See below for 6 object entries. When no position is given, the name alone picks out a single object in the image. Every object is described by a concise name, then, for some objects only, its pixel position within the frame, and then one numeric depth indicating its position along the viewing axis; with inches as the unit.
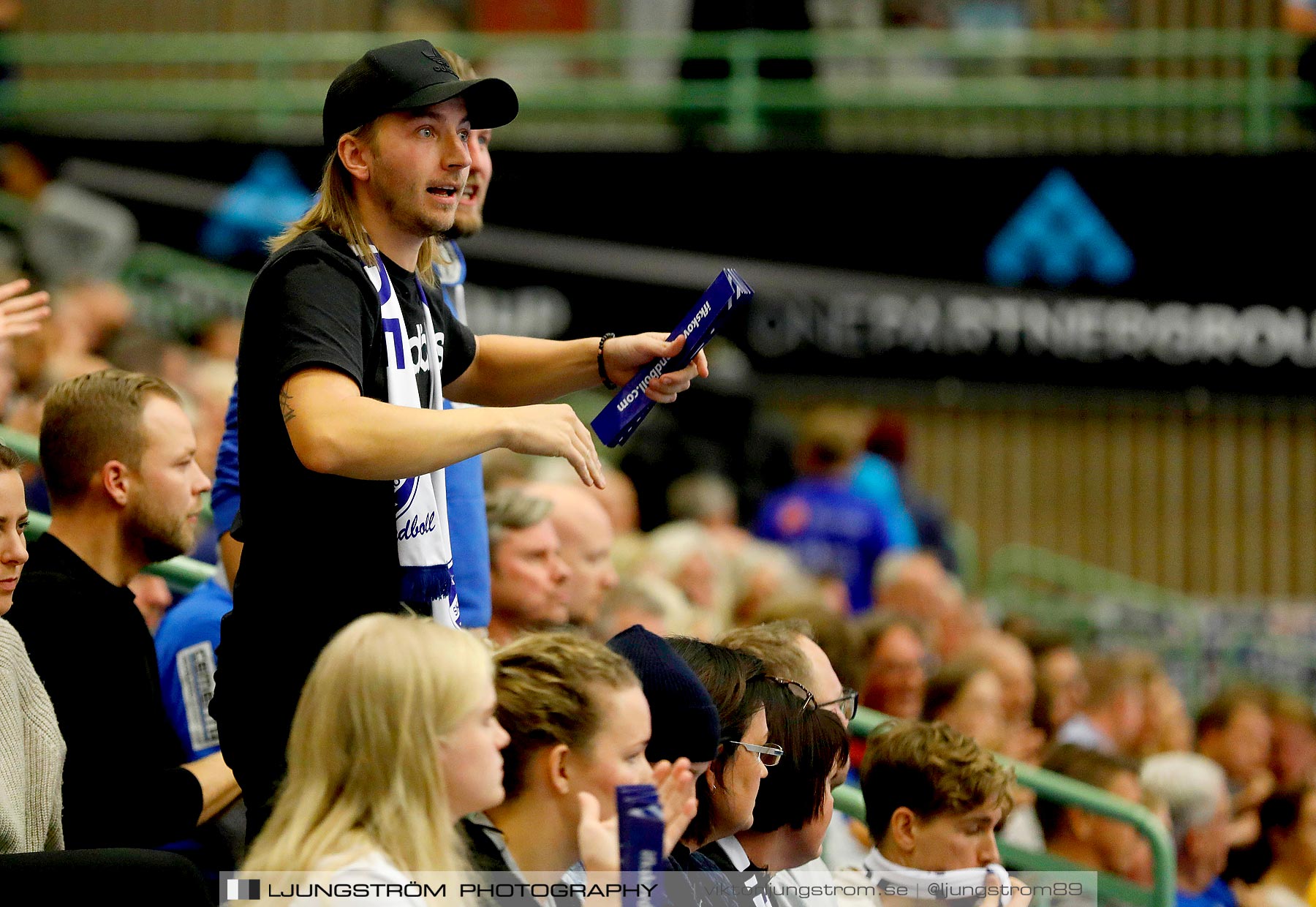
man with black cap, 193.8
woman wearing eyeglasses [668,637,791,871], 234.7
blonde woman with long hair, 174.6
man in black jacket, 251.9
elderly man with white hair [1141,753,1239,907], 451.2
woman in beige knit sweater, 223.5
